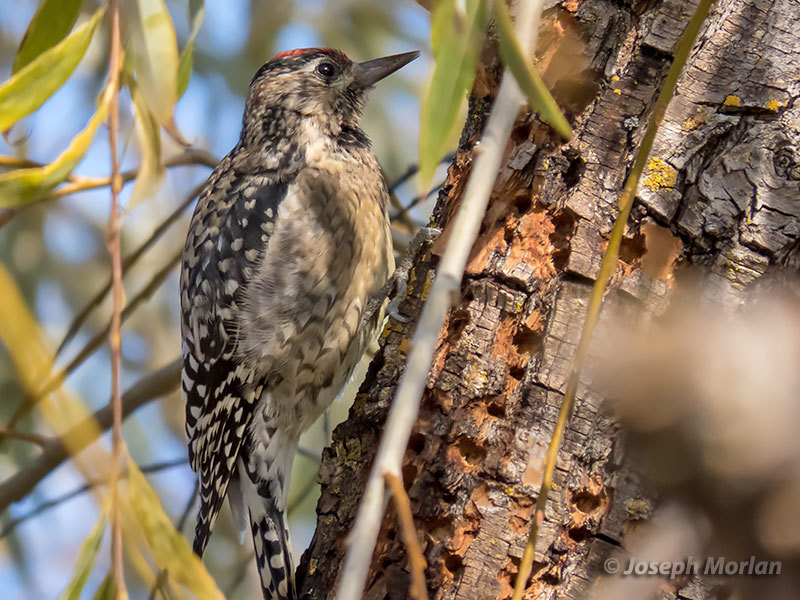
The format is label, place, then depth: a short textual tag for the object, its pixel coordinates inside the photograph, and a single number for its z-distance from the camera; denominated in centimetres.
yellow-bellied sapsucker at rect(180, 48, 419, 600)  409
